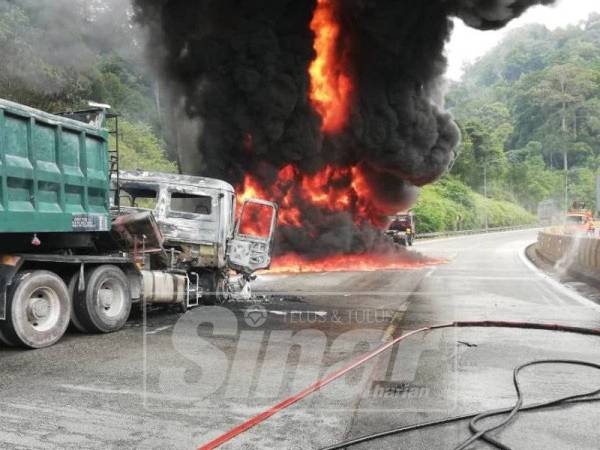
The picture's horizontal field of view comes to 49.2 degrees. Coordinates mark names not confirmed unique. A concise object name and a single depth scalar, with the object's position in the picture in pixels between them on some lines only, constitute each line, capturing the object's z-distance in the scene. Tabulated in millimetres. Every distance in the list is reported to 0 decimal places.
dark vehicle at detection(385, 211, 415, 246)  34062
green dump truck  6879
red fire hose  4230
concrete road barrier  15316
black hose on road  4027
